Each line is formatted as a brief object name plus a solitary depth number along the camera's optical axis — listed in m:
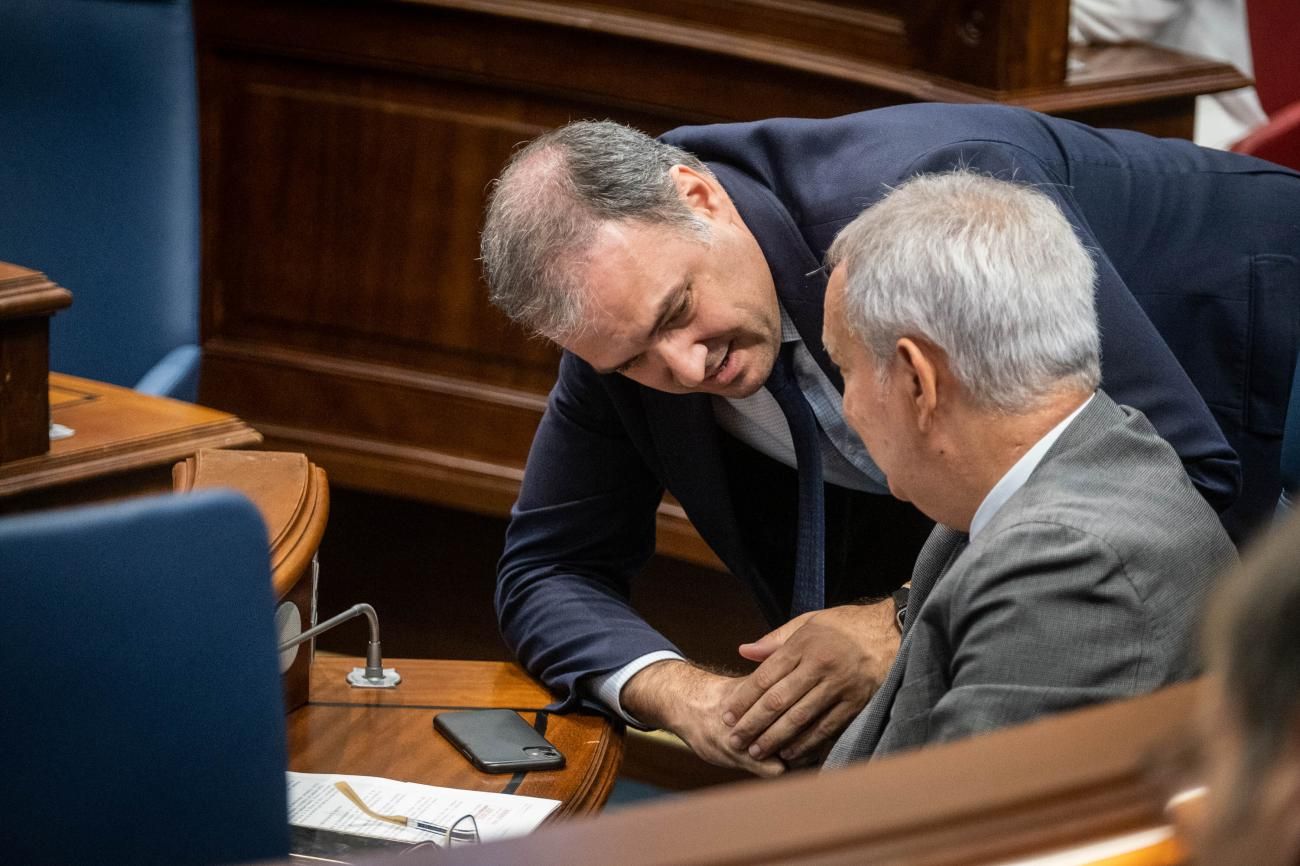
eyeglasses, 6.26
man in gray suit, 6.05
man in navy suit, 6.46
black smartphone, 6.39
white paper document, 6.28
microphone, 6.54
